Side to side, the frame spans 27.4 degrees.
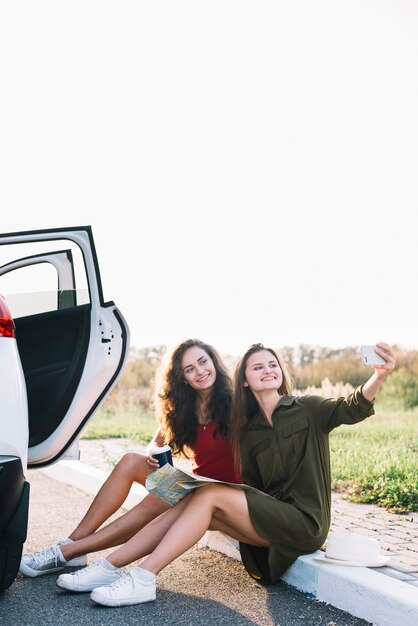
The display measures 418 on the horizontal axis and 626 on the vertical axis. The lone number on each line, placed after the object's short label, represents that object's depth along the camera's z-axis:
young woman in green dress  3.88
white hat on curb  3.94
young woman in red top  4.40
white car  4.55
